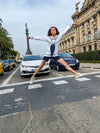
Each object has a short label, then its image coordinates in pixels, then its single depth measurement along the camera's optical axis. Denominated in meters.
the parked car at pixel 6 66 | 13.20
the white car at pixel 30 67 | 6.97
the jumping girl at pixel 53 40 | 4.54
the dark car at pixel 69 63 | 9.36
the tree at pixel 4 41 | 28.68
